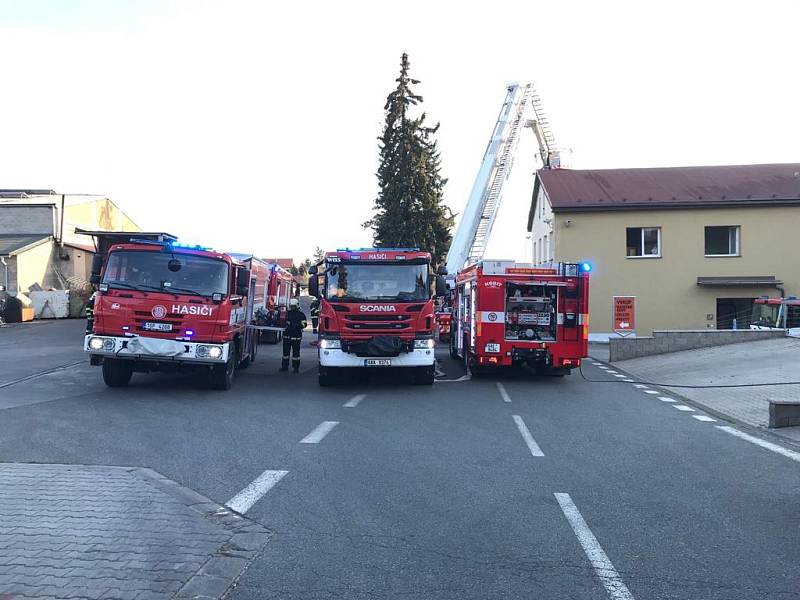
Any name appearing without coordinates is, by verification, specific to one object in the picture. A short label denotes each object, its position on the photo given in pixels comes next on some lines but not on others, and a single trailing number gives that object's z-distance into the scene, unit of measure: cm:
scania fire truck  1428
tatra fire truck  1263
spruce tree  4044
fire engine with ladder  1611
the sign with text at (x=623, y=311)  3106
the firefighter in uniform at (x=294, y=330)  1781
